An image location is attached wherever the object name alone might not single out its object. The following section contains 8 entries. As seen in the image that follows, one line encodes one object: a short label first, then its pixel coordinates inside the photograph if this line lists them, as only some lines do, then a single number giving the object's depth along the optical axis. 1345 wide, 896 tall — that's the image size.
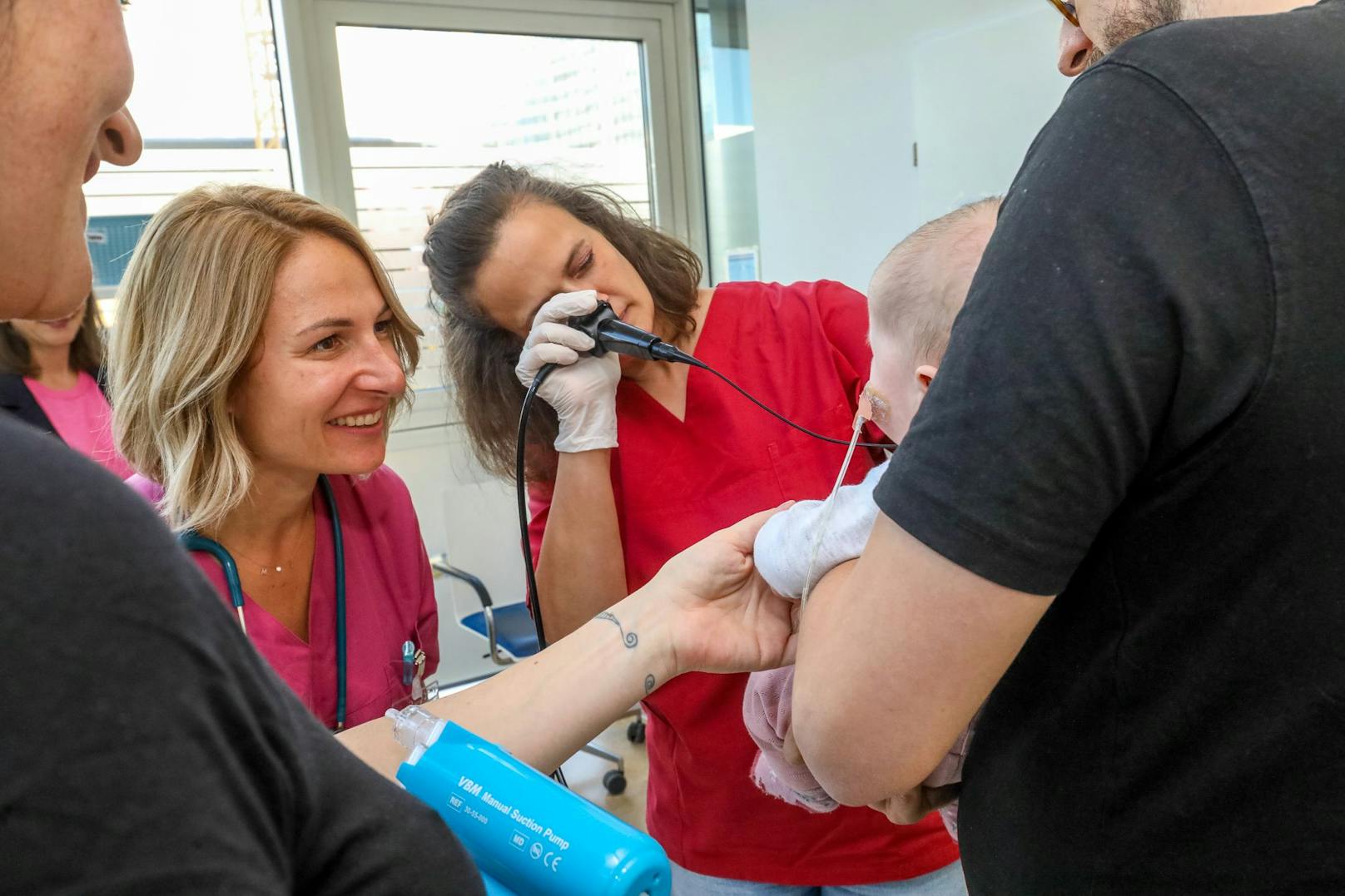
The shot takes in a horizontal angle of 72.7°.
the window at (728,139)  3.69
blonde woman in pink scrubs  1.35
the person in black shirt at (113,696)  0.36
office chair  3.00
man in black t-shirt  0.51
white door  2.37
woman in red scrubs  1.39
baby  0.96
